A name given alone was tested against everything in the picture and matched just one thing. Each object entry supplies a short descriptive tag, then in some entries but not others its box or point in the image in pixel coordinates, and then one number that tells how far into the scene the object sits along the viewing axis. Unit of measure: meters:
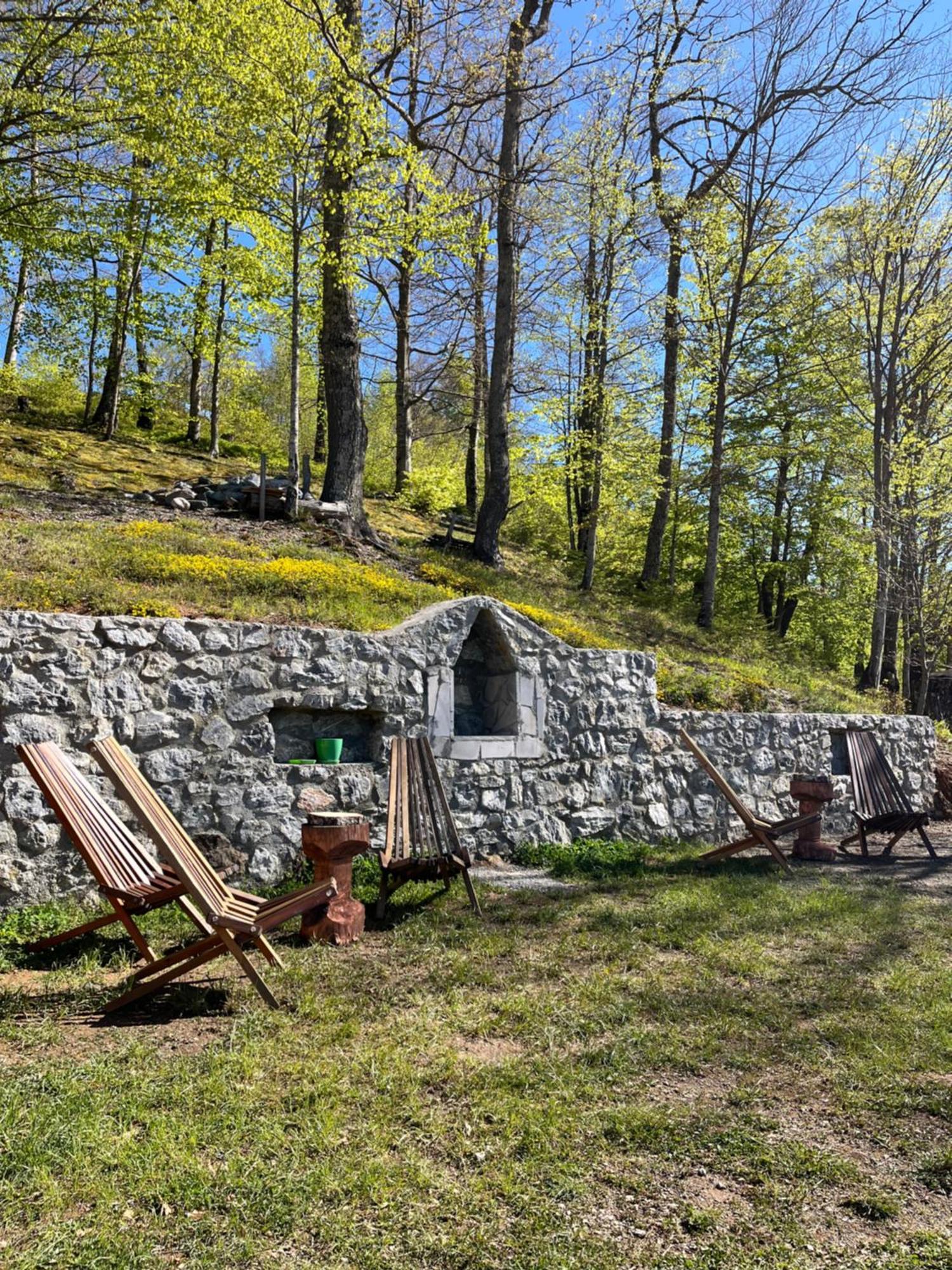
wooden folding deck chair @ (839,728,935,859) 7.68
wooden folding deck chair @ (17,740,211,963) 3.60
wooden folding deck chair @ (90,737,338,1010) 3.39
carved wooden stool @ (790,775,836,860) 7.63
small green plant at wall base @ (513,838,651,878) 6.41
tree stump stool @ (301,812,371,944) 4.41
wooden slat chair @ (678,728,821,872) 6.82
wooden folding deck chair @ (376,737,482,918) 4.94
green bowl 5.85
